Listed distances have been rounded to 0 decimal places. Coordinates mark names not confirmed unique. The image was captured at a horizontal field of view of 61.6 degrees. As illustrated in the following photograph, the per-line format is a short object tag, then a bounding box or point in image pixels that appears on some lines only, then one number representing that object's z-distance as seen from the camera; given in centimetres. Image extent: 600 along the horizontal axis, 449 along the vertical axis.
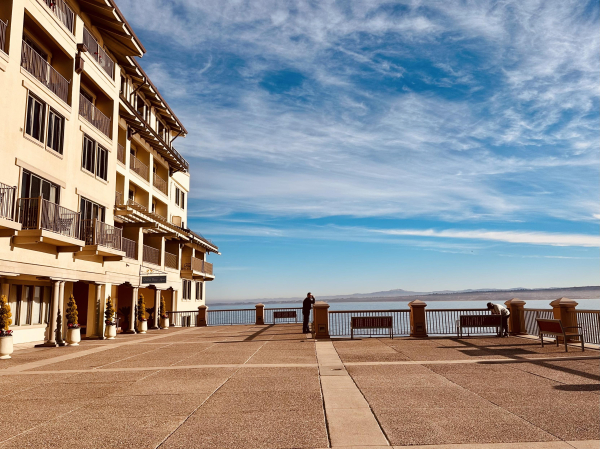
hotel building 1598
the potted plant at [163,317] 3206
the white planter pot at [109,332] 2256
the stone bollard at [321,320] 1908
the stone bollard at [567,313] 1596
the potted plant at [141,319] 2696
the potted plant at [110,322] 2256
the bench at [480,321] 1803
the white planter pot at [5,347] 1504
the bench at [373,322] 1816
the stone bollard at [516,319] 1906
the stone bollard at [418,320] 1934
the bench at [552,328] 1347
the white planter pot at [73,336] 1925
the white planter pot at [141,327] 2692
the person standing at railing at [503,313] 1842
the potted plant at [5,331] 1508
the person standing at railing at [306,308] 2194
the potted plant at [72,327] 1927
